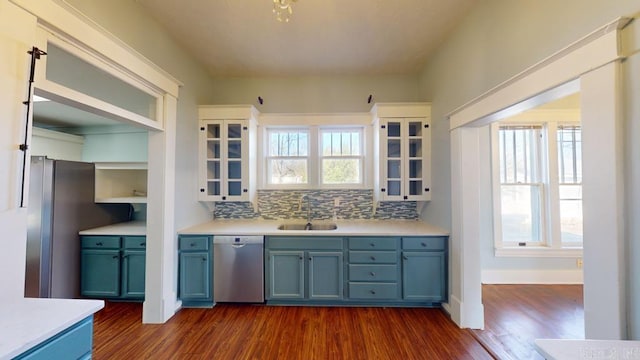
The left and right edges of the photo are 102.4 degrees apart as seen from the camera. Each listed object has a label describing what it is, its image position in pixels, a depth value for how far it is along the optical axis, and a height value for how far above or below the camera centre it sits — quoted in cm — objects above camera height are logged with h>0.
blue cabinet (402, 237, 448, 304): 281 -91
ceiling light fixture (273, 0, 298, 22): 211 +152
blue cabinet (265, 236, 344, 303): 289 -93
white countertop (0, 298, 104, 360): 92 -57
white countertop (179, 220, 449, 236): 286 -50
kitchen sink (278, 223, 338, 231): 343 -55
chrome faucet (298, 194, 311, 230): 363 -26
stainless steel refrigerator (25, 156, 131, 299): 266 -46
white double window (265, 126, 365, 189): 367 +43
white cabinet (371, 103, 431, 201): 322 +44
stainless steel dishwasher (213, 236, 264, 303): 289 -96
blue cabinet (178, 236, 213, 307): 286 -93
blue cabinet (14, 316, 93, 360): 98 -67
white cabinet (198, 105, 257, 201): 329 +43
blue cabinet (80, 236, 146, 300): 293 -94
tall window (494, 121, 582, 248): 361 +3
